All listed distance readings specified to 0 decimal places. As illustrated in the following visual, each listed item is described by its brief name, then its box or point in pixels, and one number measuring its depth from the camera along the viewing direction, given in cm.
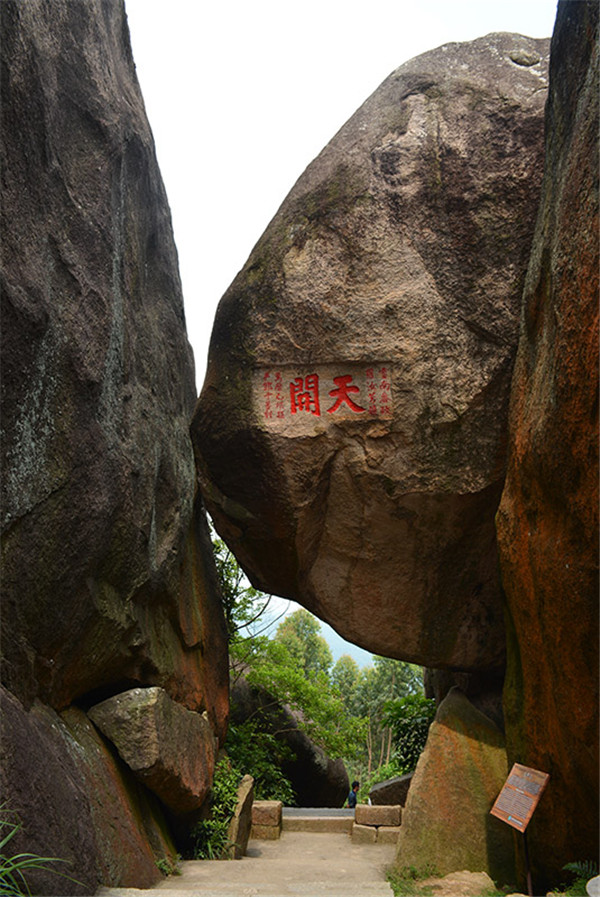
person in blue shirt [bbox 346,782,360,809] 1209
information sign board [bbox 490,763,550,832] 495
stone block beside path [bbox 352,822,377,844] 873
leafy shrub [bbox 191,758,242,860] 711
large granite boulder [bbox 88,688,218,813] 589
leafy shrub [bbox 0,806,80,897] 322
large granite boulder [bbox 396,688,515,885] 635
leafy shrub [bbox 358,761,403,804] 1623
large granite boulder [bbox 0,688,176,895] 377
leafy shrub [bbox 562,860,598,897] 442
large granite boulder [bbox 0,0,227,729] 446
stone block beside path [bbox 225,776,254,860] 731
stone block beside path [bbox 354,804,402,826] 880
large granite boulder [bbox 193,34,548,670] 693
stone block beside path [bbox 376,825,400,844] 871
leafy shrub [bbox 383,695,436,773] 980
